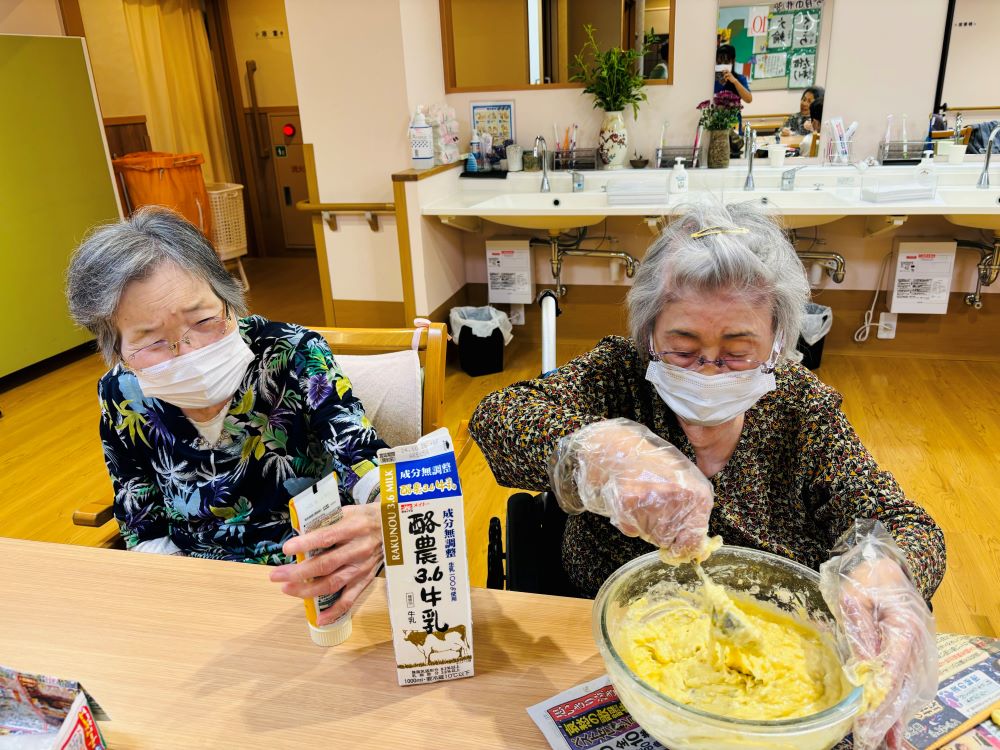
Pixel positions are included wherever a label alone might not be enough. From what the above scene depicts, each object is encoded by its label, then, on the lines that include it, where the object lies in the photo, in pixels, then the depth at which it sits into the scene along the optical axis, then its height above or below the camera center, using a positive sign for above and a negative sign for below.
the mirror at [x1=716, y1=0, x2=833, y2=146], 3.52 +0.22
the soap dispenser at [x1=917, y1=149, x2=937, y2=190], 3.31 -0.35
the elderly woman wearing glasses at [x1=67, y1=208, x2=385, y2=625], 1.23 -0.51
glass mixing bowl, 0.63 -0.54
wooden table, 0.81 -0.65
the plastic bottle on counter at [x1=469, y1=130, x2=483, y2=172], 4.05 -0.18
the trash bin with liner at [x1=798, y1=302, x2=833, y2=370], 3.62 -1.13
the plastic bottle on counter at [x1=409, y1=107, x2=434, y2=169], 3.62 -0.10
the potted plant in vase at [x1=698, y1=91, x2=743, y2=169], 3.68 -0.08
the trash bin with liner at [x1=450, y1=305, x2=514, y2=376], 3.84 -1.16
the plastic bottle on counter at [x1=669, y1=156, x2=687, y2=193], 3.63 -0.35
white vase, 3.79 -0.16
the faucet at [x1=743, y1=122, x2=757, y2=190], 3.57 -0.22
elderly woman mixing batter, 0.86 -0.46
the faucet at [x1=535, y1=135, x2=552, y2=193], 3.88 -0.28
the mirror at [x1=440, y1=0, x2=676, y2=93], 3.72 +0.39
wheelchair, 1.23 -0.73
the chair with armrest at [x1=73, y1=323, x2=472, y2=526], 1.50 -0.52
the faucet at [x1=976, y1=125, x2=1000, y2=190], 3.28 -0.36
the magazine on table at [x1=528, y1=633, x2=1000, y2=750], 0.77 -0.65
